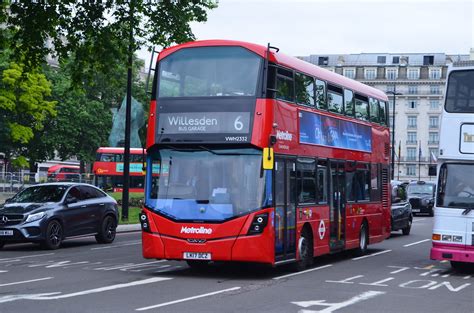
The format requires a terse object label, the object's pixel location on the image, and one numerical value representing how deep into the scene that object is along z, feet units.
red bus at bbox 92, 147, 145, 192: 226.79
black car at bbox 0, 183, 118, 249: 71.31
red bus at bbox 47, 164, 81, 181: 171.92
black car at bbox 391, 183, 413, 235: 104.83
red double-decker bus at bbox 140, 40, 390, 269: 50.80
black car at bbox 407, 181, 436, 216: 168.86
